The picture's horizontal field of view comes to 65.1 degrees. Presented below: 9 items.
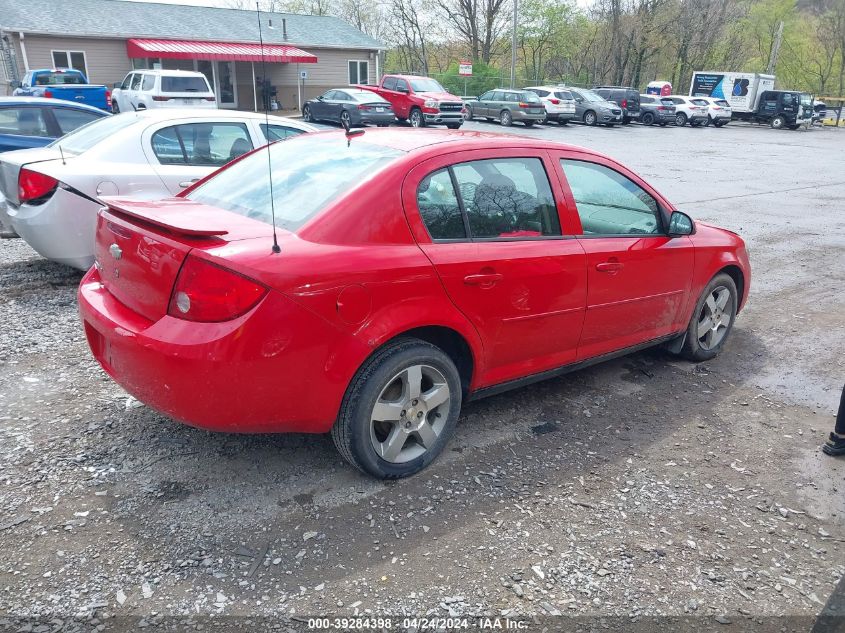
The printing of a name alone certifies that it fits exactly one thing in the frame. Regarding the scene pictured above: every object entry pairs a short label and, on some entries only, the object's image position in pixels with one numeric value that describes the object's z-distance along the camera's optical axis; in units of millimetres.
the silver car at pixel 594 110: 33875
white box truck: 40375
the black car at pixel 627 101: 36531
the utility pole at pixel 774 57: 50344
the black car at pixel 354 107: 24750
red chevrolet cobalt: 2770
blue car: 8438
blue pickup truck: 22234
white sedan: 5590
